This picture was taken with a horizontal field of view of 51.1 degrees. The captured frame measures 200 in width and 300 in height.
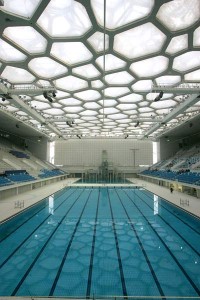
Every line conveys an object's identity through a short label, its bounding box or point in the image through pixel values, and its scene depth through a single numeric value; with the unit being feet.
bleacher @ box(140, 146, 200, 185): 53.47
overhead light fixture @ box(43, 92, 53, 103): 36.79
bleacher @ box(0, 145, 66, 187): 51.29
